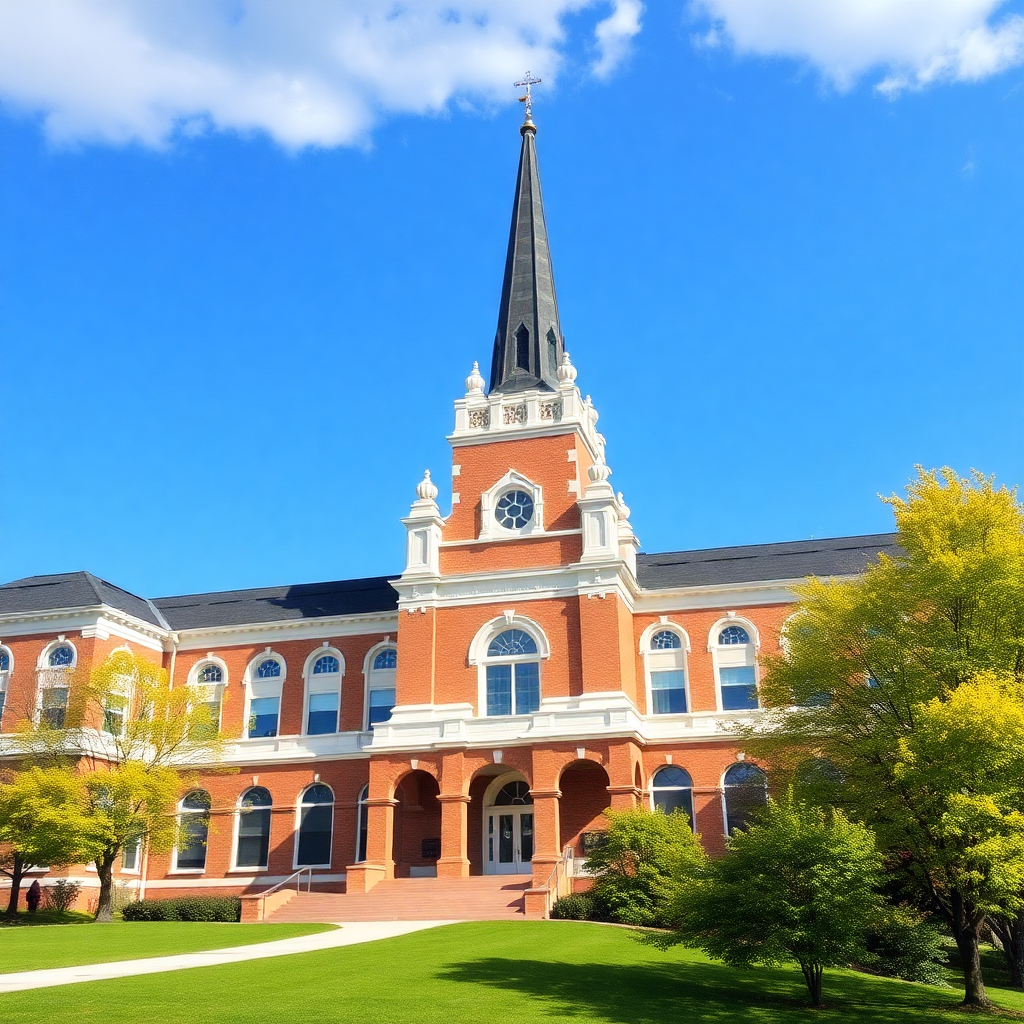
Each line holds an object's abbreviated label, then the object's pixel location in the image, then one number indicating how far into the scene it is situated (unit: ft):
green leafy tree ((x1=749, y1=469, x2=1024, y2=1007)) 61.26
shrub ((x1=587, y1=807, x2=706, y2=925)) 88.74
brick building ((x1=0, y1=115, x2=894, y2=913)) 115.03
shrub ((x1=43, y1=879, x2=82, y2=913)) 114.42
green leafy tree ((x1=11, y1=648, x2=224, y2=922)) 106.93
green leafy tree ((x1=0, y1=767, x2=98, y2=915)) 102.58
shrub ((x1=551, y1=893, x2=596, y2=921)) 93.50
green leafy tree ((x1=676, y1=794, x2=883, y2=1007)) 57.47
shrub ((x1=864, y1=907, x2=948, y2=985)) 78.38
